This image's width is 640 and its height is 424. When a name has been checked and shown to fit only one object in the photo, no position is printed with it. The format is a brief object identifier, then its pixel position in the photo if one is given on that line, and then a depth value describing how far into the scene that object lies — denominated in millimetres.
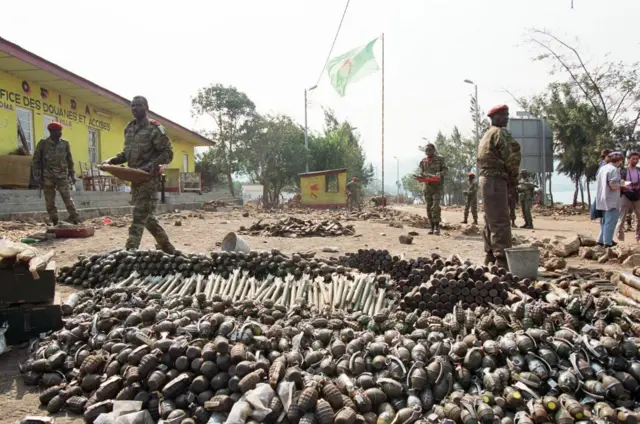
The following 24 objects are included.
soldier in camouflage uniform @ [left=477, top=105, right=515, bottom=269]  5836
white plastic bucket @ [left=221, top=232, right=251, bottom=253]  6461
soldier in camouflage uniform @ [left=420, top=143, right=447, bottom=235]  10820
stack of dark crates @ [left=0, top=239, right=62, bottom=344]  3656
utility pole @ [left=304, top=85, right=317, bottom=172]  32531
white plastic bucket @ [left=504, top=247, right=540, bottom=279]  5270
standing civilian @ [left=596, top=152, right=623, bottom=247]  7855
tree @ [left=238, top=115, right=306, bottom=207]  31906
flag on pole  21938
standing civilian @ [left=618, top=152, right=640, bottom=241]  8344
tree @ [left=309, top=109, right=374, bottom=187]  36562
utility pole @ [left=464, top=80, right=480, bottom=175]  30847
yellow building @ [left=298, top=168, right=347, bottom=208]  26625
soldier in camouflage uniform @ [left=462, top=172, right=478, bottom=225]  13922
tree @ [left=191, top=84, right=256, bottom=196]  31344
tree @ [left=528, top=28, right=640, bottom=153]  23172
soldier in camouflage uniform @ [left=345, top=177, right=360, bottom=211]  24266
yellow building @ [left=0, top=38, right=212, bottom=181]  13883
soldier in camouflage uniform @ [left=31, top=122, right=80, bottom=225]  9117
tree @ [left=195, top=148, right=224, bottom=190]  34206
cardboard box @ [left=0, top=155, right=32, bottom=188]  13125
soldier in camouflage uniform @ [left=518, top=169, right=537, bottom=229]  12773
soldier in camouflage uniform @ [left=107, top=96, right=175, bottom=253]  6387
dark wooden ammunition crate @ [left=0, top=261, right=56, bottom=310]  3654
